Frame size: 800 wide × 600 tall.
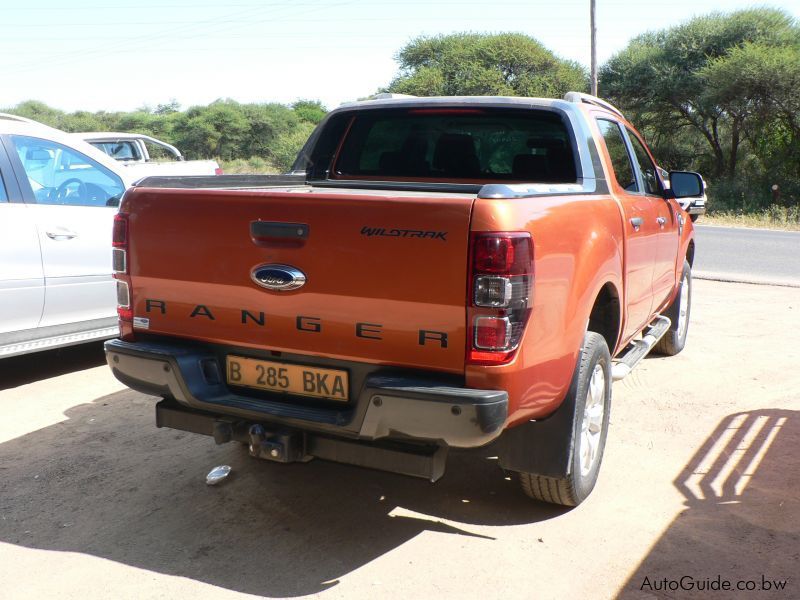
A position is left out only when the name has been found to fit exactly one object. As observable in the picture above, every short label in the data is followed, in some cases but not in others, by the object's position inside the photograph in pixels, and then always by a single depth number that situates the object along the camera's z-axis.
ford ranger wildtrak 2.85
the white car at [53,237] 5.22
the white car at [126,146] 13.51
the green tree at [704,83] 28.30
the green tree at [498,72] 41.41
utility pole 23.54
